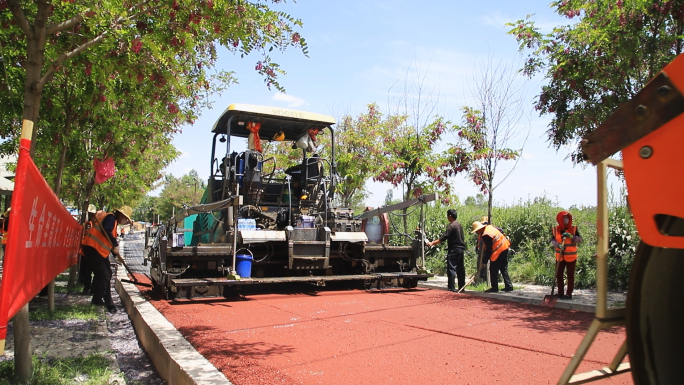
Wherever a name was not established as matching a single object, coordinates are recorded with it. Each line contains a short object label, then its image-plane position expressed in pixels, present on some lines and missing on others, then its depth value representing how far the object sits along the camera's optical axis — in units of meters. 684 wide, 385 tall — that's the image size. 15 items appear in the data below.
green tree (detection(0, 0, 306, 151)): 4.36
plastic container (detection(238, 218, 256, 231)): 8.74
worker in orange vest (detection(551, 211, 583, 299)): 8.71
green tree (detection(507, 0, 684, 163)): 7.07
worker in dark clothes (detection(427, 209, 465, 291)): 10.47
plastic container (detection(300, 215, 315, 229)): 9.57
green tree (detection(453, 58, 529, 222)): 11.12
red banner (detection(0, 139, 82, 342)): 2.82
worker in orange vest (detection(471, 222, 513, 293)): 9.98
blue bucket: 8.66
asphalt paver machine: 8.37
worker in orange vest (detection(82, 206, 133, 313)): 7.65
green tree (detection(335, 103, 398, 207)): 15.95
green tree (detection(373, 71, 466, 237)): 13.27
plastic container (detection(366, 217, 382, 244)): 13.97
